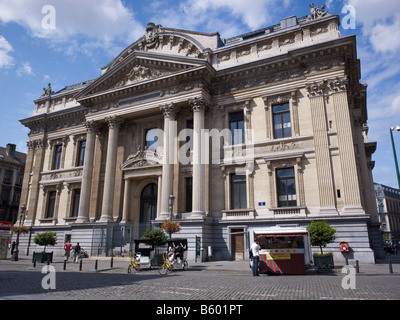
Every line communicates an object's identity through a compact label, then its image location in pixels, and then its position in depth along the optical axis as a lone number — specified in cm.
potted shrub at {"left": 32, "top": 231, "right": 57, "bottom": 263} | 2548
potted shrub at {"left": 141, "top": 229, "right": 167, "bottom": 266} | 1984
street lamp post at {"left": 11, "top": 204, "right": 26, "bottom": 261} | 2563
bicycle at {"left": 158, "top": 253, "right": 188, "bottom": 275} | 1715
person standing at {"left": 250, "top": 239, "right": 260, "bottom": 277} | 1527
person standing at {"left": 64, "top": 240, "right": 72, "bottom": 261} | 2461
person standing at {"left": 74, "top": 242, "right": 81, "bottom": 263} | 2527
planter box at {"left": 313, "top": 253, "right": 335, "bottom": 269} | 1680
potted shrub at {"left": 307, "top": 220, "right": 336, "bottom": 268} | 1770
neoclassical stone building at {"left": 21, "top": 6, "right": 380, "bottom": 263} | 2312
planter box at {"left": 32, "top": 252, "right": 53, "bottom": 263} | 2362
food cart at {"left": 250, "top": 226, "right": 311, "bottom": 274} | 1557
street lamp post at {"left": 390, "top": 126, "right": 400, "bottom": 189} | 1752
